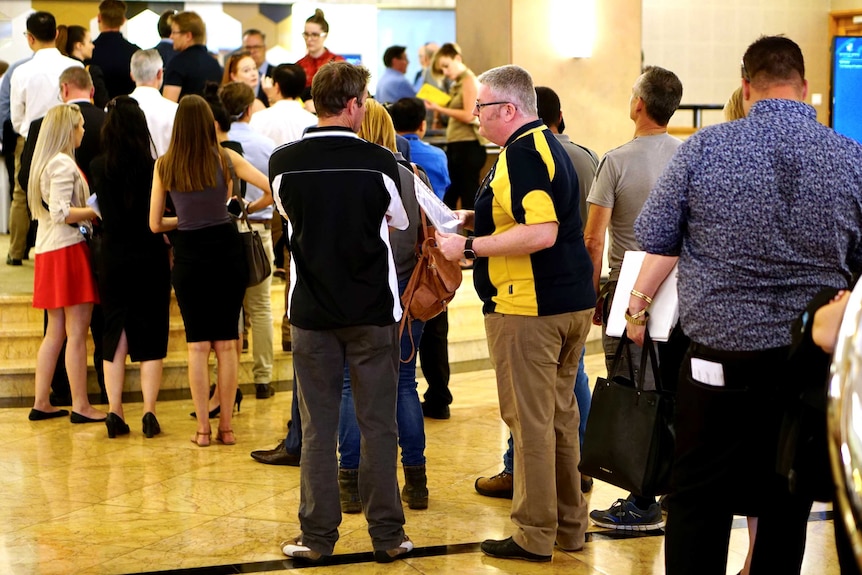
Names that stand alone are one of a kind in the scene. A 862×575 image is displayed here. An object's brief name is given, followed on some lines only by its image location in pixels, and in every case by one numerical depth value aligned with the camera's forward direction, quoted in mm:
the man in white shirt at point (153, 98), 13023
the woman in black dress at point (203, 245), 9820
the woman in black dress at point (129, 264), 10422
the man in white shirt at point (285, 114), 13437
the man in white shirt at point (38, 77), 14508
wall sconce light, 16469
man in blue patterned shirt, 4781
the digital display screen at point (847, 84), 18266
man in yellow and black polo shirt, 6500
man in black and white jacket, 6656
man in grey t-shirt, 7598
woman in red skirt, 10945
